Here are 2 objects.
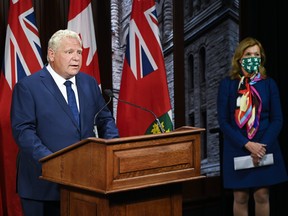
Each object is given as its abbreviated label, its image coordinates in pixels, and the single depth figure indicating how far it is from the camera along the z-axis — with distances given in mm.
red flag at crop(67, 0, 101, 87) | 3717
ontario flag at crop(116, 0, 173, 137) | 3947
